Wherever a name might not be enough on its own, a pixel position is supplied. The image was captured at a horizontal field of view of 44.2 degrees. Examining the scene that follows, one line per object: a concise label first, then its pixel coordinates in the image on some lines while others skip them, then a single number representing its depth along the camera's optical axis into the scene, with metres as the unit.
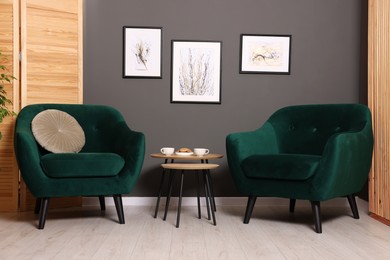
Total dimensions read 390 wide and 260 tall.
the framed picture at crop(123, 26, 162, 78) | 4.40
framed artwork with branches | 4.43
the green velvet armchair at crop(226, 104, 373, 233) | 3.21
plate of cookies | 3.67
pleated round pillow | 3.57
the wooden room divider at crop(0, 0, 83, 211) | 3.91
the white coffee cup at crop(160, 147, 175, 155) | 3.73
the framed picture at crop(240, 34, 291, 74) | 4.45
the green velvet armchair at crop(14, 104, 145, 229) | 3.24
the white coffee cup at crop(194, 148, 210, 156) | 3.72
